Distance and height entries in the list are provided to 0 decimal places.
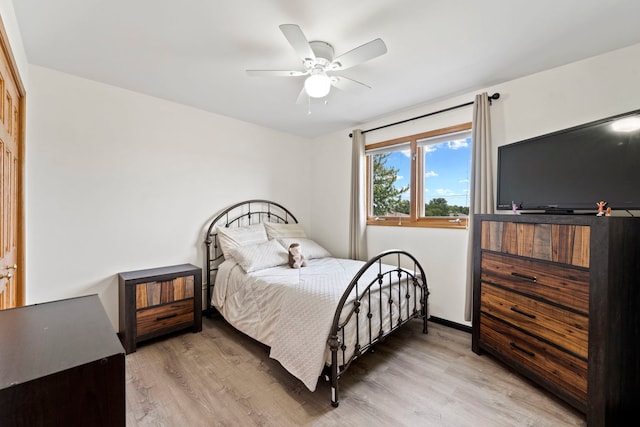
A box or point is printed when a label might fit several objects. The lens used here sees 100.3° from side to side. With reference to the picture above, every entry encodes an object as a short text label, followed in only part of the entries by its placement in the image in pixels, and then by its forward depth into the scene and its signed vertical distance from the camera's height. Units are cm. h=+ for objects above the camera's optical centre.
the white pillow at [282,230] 359 -27
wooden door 147 +19
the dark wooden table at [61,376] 67 -45
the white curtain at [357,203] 361 +12
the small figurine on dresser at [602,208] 172 +5
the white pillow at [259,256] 284 -51
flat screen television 169 +33
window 293 +41
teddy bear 298 -53
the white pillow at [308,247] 340 -48
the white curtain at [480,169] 254 +43
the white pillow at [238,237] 309 -32
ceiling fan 162 +103
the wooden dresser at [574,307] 153 -60
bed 184 -71
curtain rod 255 +111
